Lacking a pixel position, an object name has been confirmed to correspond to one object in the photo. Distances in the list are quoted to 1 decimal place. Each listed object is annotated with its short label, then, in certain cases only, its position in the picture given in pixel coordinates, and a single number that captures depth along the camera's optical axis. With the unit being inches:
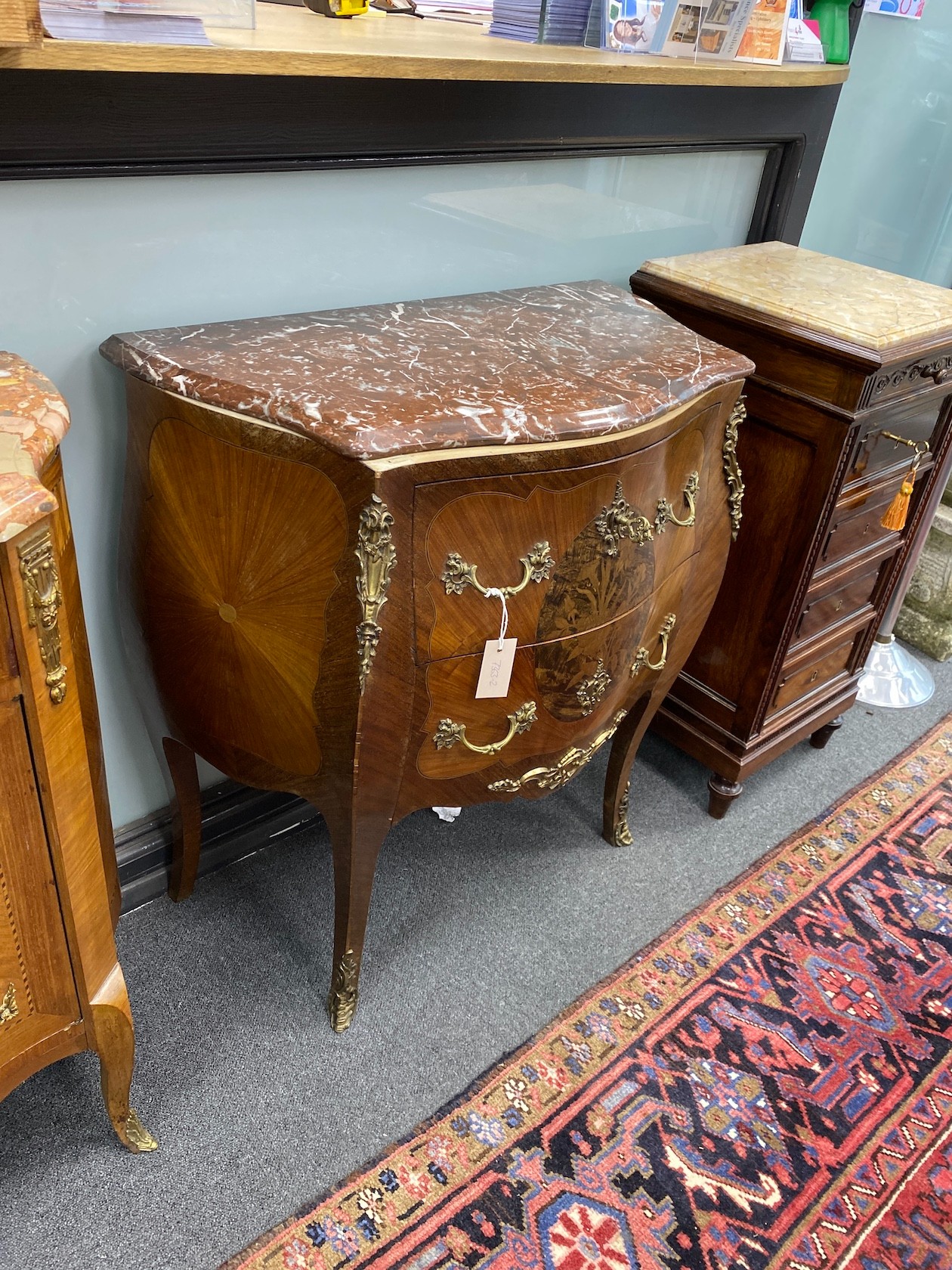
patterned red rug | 46.2
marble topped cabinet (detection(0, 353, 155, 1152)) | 30.4
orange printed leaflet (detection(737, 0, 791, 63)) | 65.1
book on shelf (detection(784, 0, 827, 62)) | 67.8
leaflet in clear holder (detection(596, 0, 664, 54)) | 59.6
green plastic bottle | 70.1
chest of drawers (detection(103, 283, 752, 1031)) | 39.4
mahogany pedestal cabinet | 57.6
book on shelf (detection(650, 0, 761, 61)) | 61.9
